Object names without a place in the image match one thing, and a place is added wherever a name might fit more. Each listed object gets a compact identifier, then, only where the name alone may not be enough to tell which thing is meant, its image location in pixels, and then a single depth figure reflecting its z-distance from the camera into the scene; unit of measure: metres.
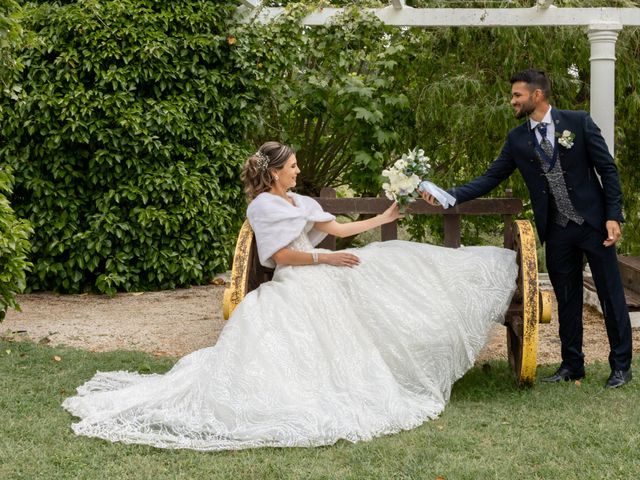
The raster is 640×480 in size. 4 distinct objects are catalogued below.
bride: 3.73
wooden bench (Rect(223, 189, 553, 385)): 4.33
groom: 4.48
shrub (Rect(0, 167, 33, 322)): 5.53
